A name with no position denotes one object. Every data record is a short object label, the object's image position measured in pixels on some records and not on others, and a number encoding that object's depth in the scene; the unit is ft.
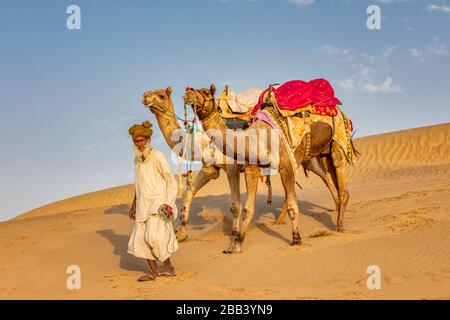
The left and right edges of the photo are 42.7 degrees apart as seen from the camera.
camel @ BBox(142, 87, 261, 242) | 32.76
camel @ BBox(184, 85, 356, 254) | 29.22
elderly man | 23.94
